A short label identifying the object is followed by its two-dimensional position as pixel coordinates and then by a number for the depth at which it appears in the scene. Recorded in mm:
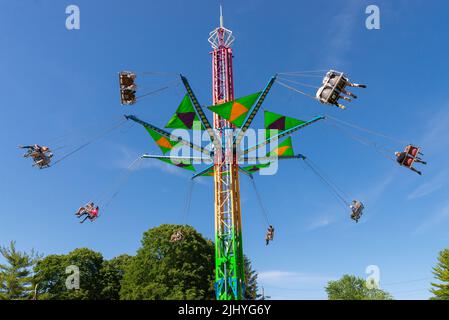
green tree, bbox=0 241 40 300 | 37594
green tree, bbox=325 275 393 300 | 72250
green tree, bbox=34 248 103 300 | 43125
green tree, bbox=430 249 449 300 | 42281
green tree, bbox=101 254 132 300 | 44969
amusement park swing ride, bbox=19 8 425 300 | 22125
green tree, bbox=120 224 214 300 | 39219
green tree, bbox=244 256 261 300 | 62069
